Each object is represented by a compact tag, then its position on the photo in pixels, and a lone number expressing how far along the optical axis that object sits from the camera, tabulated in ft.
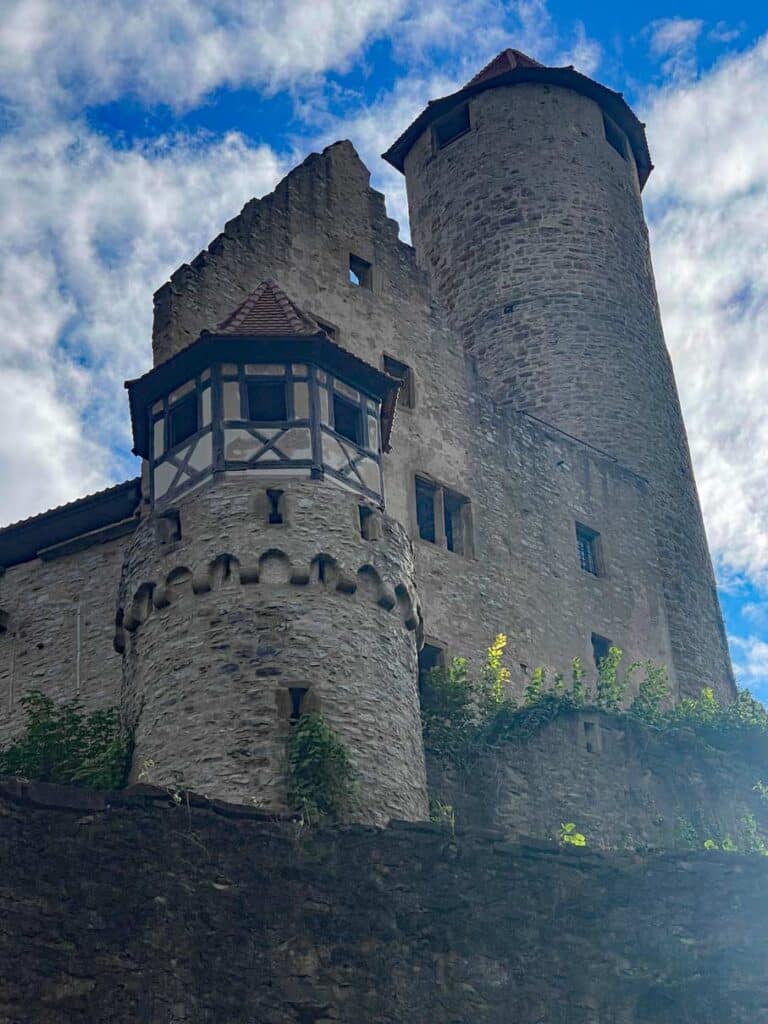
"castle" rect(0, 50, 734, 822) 68.90
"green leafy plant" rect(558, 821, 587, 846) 73.56
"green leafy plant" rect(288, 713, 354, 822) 63.36
